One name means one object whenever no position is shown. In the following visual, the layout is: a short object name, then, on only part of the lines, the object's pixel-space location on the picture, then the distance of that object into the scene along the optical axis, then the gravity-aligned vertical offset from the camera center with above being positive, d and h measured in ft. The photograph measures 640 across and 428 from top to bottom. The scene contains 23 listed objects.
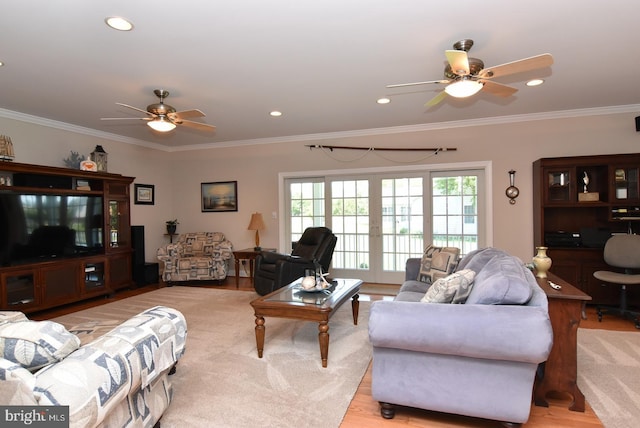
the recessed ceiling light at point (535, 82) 11.33 +4.41
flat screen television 13.15 -0.29
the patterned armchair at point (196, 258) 18.70 -2.26
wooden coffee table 8.83 -2.39
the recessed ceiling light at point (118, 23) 7.50 +4.36
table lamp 19.25 -0.33
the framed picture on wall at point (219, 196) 21.31 +1.35
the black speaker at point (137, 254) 18.84 -1.96
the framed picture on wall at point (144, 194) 20.19 +1.49
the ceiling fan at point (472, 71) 7.64 +3.46
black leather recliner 14.75 -1.95
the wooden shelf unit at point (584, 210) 13.75 +0.14
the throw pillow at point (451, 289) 6.86 -1.51
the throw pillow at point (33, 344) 4.41 -1.64
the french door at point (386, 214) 17.29 +0.08
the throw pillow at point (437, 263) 11.25 -1.62
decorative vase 8.43 -1.22
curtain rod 17.10 +3.48
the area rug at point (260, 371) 6.96 -3.92
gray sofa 5.66 -2.31
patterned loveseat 4.09 -2.03
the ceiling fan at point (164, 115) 11.60 +3.50
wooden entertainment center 13.11 -1.38
